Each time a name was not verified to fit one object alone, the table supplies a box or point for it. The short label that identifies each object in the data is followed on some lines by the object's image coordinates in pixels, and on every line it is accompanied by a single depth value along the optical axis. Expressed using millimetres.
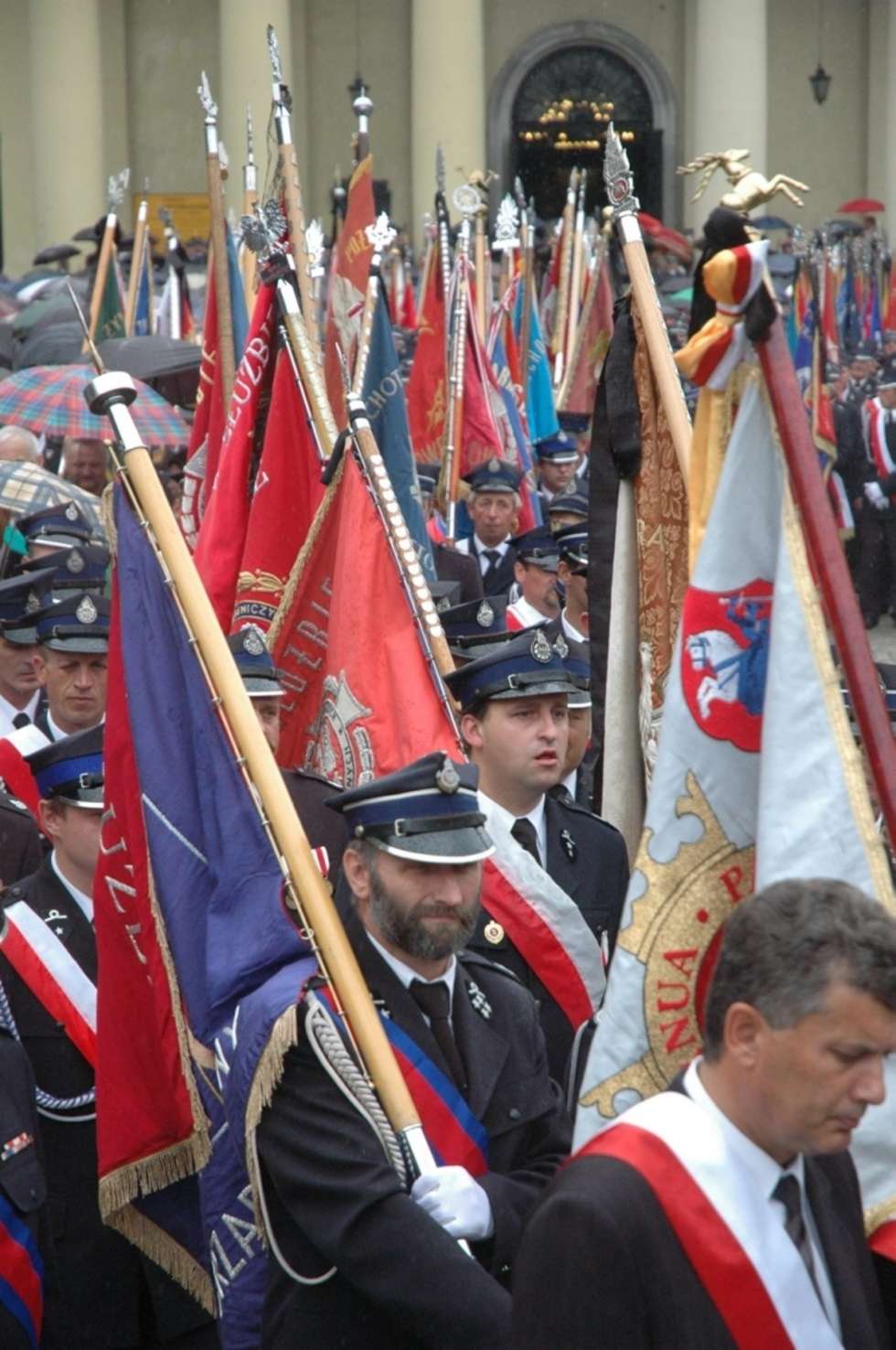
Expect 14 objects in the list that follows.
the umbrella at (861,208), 59187
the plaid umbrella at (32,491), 16562
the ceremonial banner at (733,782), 5723
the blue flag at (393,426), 12695
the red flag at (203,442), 14281
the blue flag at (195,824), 7441
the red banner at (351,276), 14594
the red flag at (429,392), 23094
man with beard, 6500
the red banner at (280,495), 11727
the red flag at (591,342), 26650
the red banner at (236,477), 11953
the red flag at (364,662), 9766
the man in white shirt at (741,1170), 4812
